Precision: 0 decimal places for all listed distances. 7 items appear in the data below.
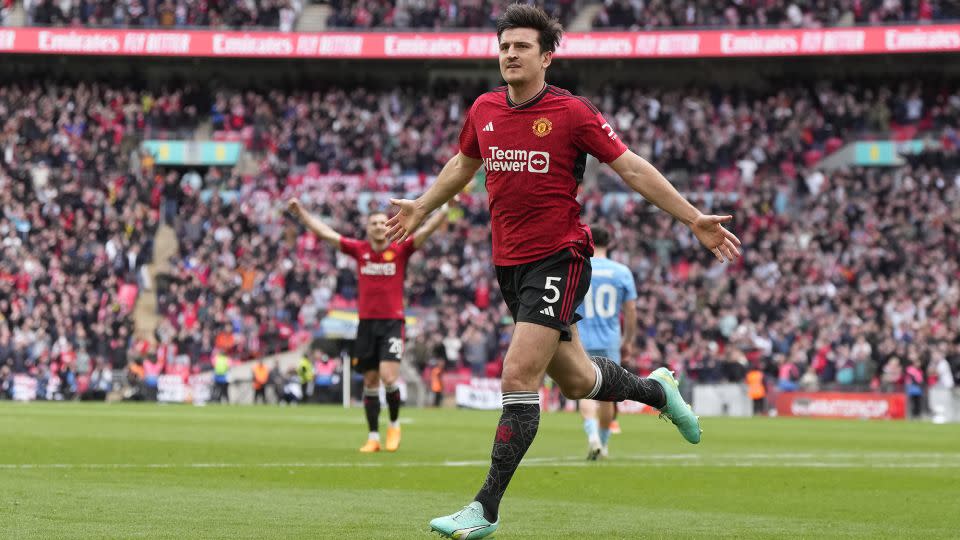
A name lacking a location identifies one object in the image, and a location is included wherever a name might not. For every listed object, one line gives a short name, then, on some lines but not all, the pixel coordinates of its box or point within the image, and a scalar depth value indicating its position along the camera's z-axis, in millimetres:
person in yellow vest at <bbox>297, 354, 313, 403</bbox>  35812
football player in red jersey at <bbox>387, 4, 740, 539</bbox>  7383
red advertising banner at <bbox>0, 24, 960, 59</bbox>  42094
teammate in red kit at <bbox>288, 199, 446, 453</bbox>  15734
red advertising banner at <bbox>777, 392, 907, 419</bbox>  31391
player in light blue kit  15133
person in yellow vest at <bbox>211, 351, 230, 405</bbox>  36281
